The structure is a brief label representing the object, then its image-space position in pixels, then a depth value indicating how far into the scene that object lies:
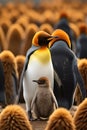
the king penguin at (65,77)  11.41
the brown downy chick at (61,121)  8.31
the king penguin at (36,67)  11.28
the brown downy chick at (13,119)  8.42
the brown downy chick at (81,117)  8.86
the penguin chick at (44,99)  10.61
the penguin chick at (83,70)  12.12
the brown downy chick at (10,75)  12.32
